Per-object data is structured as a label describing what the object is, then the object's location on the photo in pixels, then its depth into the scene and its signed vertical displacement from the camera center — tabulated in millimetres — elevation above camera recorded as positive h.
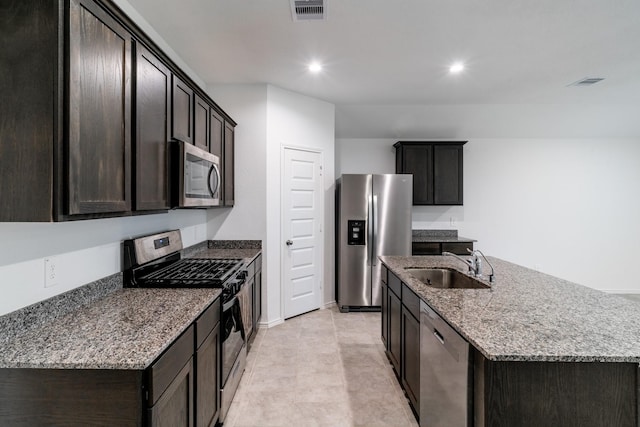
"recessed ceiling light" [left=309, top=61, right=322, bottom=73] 2988 +1440
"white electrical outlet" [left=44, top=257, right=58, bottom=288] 1426 -294
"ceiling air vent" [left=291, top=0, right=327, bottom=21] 2072 +1413
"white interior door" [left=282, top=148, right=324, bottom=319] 3695 -243
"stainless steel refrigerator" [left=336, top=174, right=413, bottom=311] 4094 -270
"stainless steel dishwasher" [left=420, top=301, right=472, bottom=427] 1250 -765
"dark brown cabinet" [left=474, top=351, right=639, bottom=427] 1089 -658
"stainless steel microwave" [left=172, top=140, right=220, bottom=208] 2028 +249
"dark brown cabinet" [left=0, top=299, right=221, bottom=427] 1059 -649
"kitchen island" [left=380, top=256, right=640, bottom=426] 1081 -575
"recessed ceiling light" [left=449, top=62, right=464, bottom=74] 3017 +1449
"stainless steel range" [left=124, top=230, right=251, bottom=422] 1967 -452
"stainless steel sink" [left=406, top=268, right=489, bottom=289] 2383 -522
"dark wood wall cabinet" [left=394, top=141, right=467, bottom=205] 4824 +663
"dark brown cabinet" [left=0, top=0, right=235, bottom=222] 1109 +391
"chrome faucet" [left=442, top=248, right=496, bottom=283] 2139 -381
